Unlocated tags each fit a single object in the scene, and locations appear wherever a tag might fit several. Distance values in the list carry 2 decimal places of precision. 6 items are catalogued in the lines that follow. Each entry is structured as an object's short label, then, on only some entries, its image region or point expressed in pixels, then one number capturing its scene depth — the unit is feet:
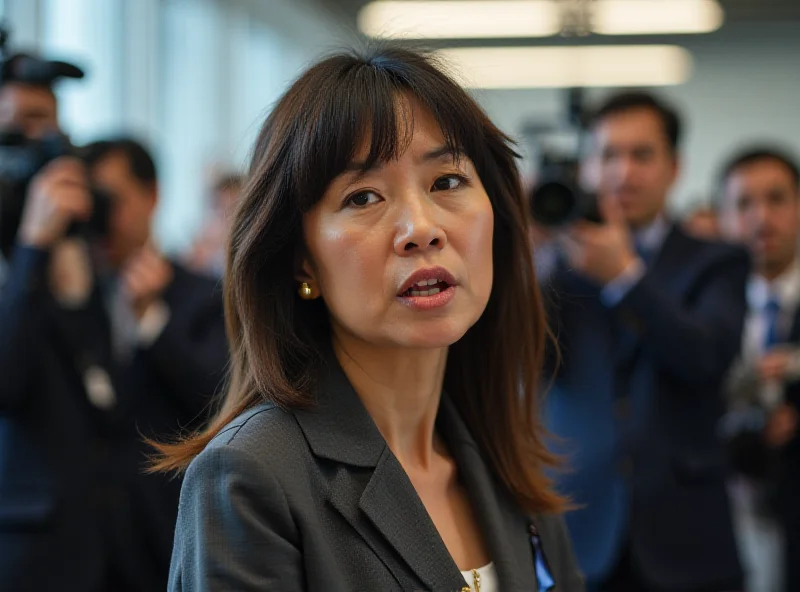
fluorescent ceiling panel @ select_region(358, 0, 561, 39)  23.29
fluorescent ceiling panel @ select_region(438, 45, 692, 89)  31.24
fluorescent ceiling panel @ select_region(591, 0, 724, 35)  23.75
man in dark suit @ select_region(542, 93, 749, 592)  8.47
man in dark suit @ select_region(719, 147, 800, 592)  10.49
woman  3.79
